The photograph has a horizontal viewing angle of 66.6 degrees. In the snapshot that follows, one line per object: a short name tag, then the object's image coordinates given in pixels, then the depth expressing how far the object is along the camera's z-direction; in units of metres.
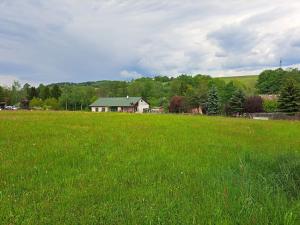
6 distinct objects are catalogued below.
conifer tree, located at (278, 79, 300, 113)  40.71
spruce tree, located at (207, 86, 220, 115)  55.47
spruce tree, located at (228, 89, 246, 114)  50.53
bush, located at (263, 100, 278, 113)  51.59
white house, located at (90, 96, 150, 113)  82.78
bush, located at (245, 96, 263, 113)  50.49
